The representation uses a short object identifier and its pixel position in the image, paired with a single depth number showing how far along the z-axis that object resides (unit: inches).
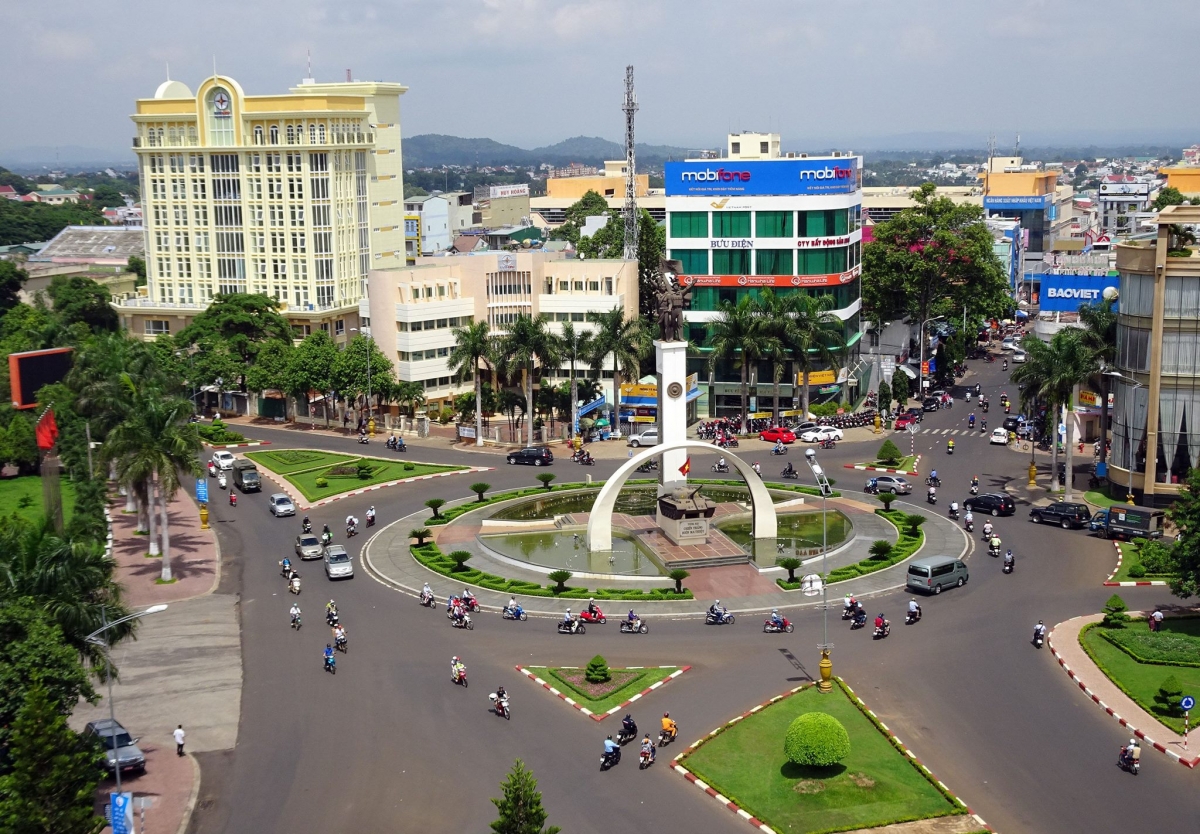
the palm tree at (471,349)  4079.7
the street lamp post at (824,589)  2094.0
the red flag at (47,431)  3115.2
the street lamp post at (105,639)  1735.5
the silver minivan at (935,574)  2613.2
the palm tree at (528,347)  4060.0
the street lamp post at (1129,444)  3240.7
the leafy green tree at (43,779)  1533.0
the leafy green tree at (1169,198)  7313.0
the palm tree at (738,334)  4252.0
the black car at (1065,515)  3115.2
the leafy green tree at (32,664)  1640.0
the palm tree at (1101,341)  3356.3
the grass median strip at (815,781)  1684.3
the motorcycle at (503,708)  2020.2
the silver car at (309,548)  2979.8
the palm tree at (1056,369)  3314.5
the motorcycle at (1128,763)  1793.8
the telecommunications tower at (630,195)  5054.1
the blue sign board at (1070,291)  4906.5
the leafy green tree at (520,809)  1449.3
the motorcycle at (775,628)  2399.1
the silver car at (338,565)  2805.1
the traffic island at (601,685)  2059.5
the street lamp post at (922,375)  5027.1
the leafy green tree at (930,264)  5191.9
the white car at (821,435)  4217.5
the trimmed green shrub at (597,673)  2137.1
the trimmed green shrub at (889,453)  3821.4
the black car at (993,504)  3265.3
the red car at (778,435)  4185.5
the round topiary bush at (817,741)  1760.6
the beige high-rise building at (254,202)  5236.2
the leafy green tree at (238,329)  4687.5
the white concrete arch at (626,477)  2859.3
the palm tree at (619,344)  4185.5
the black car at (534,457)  3922.2
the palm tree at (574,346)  4158.5
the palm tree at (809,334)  4266.7
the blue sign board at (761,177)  4618.6
